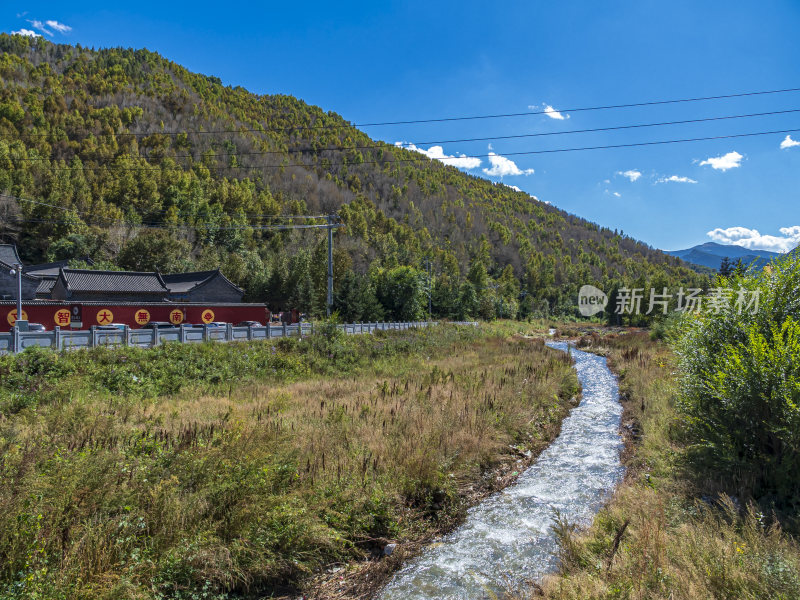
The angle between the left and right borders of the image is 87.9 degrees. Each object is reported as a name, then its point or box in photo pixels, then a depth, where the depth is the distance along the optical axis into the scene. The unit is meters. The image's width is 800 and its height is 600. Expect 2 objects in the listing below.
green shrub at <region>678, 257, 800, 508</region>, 6.68
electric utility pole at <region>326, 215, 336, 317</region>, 32.62
